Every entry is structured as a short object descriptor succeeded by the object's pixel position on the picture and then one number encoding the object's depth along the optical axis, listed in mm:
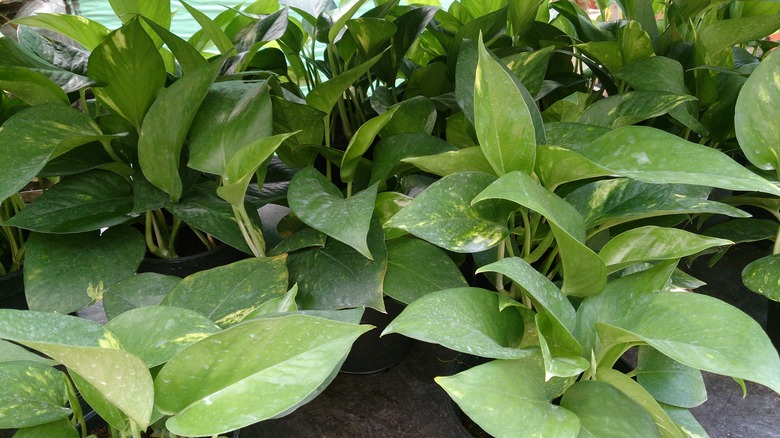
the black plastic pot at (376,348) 729
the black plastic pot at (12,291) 764
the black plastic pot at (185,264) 734
